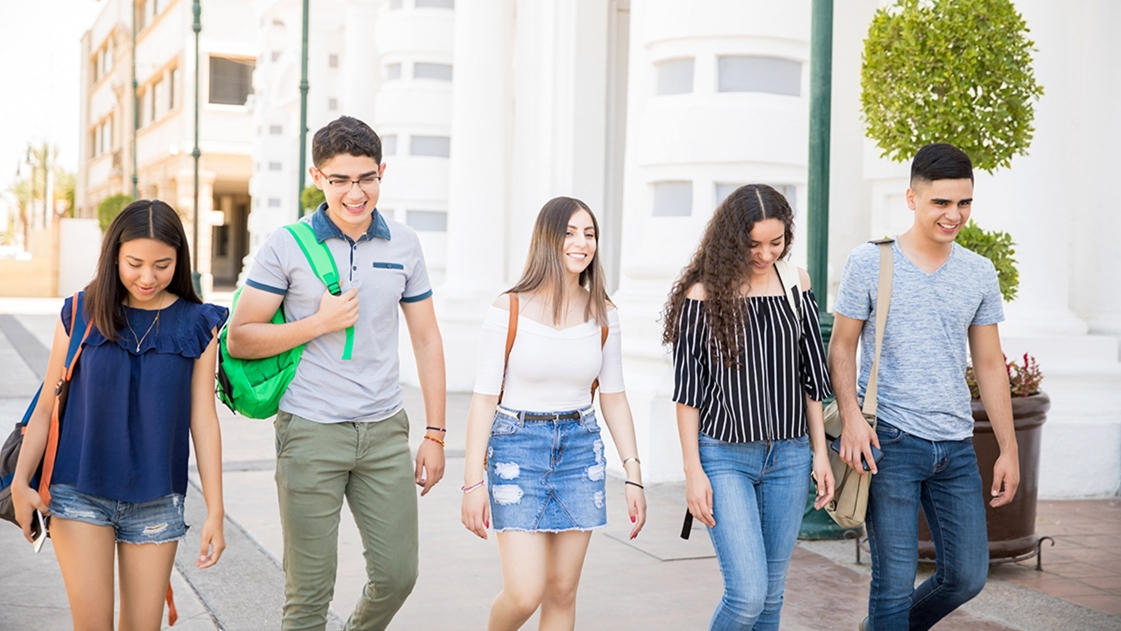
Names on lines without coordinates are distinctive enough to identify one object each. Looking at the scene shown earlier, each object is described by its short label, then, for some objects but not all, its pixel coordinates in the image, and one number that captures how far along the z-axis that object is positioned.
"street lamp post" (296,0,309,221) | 19.10
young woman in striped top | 3.67
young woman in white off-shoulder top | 3.70
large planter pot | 5.89
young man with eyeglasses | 3.69
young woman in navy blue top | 3.36
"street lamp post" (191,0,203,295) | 23.85
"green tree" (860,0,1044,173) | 5.74
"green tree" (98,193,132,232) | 36.28
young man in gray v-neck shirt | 3.92
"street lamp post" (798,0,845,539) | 6.50
